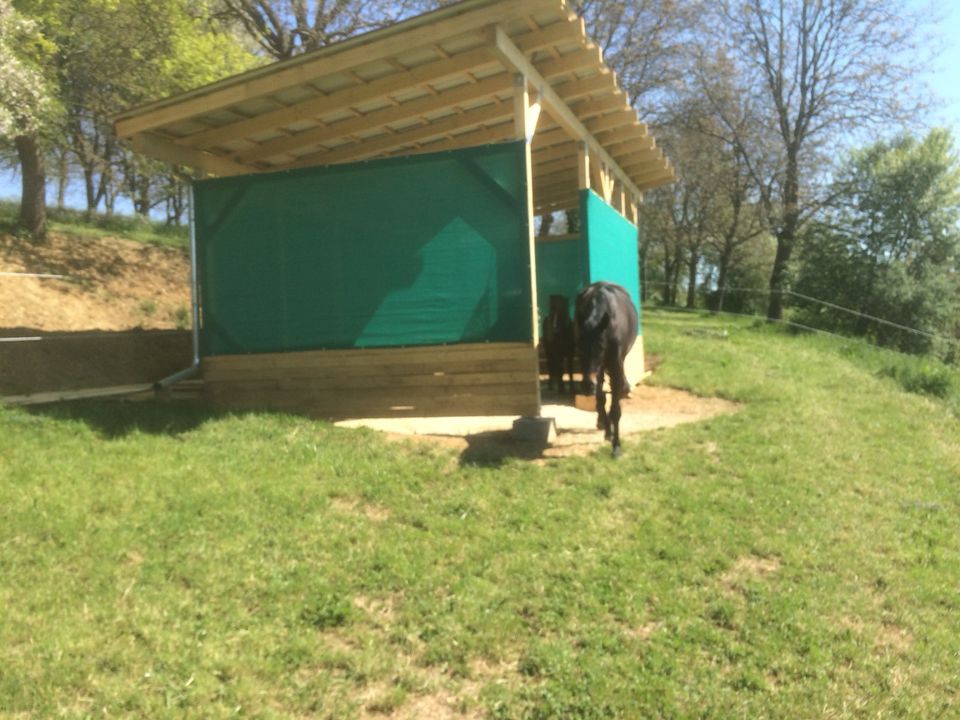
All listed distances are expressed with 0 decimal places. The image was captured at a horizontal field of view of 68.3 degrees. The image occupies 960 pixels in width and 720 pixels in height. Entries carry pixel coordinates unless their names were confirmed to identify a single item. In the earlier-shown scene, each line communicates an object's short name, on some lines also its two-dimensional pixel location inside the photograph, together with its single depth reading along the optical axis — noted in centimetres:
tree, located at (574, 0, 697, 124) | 1909
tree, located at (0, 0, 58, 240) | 911
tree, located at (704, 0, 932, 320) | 2520
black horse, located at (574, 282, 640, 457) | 602
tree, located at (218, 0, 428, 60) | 1538
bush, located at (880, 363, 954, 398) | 1079
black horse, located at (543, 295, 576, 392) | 892
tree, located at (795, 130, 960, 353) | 2178
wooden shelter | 677
